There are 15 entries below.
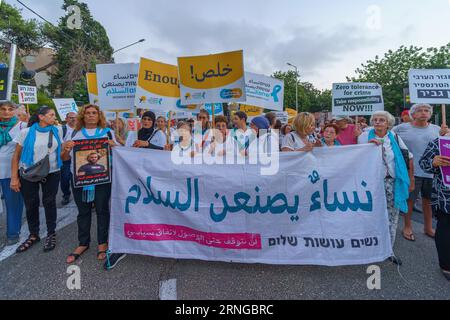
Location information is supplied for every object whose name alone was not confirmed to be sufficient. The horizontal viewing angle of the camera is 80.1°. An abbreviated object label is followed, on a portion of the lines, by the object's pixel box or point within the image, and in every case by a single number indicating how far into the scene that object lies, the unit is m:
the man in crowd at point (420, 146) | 3.79
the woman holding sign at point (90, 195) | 3.19
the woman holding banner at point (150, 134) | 4.46
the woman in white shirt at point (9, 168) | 3.56
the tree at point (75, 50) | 35.53
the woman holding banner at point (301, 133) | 3.19
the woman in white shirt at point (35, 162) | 3.34
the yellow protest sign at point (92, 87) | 5.95
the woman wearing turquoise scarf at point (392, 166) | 3.12
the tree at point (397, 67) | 25.21
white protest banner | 2.82
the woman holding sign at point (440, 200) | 2.79
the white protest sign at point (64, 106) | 7.13
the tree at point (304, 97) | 47.25
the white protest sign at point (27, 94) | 7.50
